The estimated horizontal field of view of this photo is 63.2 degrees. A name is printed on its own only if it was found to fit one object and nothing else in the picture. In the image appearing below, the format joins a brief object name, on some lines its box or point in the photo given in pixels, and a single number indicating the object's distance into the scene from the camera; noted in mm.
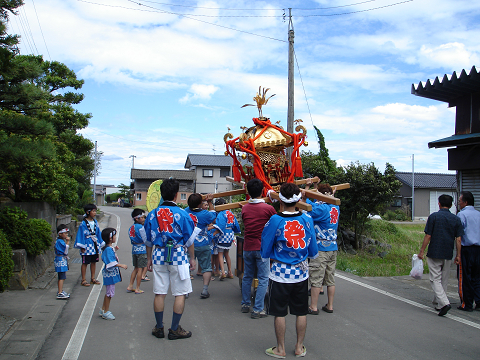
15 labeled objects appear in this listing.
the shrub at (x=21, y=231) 7734
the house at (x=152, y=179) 48469
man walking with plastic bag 6051
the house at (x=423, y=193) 37656
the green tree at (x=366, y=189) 14164
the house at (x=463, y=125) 9109
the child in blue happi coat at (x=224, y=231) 8227
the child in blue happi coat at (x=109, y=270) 5676
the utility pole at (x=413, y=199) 35600
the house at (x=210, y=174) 48038
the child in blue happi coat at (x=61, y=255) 7016
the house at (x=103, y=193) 75838
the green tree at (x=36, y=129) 5867
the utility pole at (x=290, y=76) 14297
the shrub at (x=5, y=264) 5910
